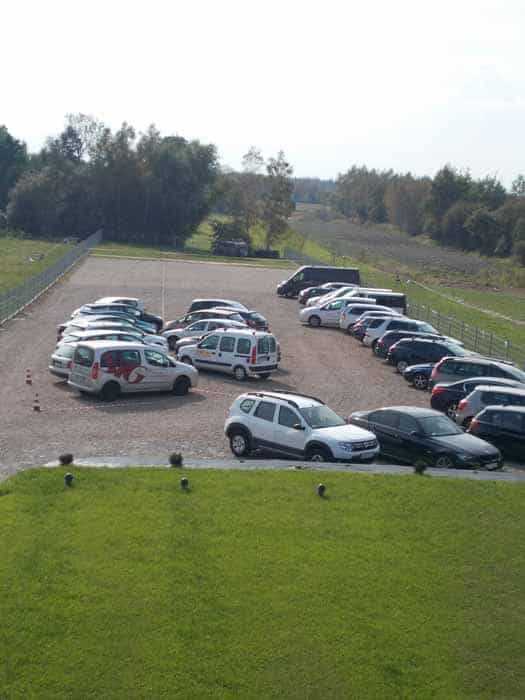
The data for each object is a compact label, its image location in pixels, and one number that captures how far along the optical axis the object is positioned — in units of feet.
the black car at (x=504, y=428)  70.13
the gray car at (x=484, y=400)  76.38
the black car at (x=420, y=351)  108.88
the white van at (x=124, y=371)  85.76
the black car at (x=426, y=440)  65.41
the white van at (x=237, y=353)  100.01
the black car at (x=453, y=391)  84.58
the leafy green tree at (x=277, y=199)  346.95
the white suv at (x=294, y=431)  63.67
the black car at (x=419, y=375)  102.58
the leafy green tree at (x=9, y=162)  402.93
